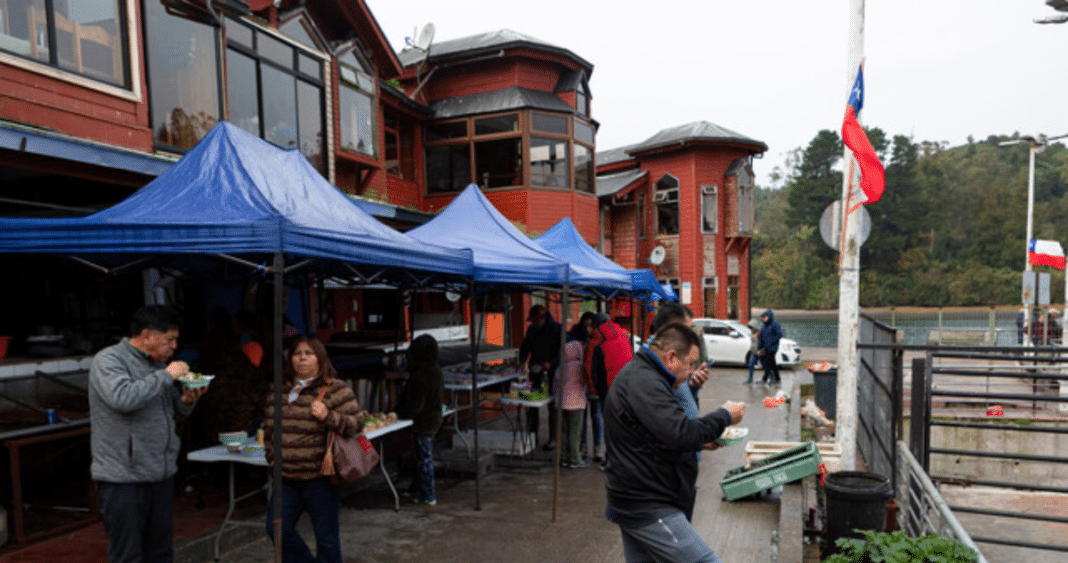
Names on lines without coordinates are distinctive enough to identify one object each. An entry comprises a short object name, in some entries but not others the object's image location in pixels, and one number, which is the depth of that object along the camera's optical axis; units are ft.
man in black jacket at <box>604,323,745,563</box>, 10.57
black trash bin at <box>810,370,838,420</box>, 41.65
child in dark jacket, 22.11
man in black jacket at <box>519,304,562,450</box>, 31.30
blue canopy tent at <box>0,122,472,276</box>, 13.48
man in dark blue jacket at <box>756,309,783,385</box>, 52.21
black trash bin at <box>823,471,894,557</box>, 18.03
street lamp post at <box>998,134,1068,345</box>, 63.14
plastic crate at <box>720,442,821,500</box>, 22.47
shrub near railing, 12.73
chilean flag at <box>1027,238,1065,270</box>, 61.26
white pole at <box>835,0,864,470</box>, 22.77
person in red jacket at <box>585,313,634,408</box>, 25.59
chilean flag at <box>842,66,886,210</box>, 22.00
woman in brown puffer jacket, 13.78
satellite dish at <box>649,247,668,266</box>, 87.40
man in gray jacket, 11.75
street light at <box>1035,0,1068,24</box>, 26.81
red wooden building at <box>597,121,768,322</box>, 94.68
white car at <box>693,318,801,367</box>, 68.90
